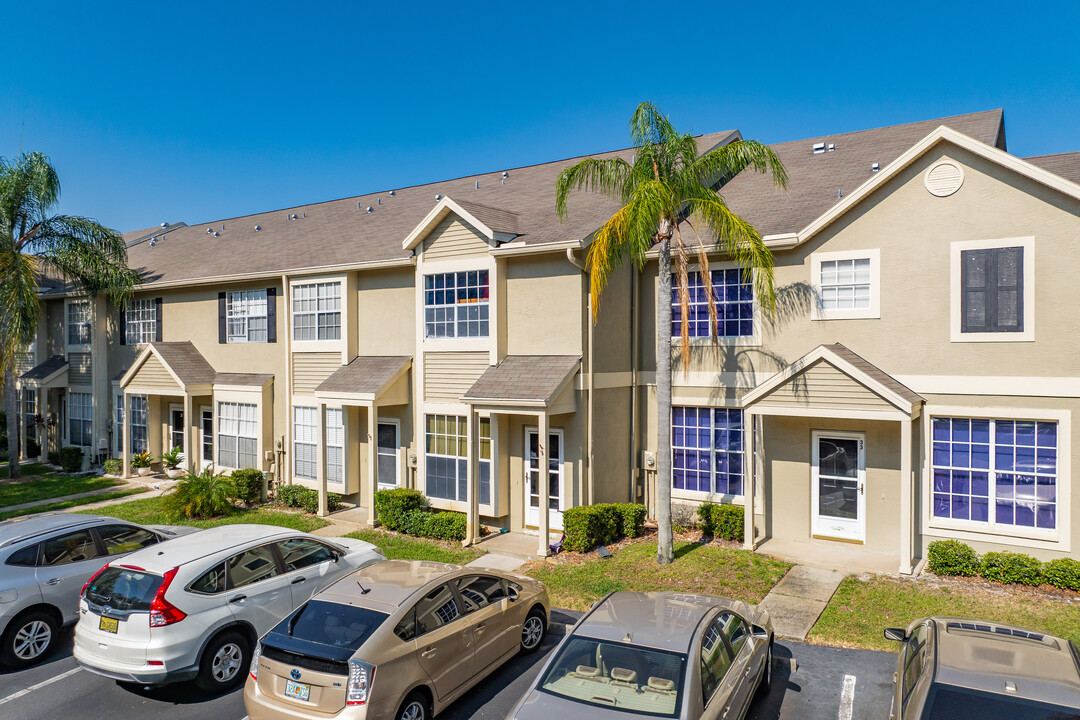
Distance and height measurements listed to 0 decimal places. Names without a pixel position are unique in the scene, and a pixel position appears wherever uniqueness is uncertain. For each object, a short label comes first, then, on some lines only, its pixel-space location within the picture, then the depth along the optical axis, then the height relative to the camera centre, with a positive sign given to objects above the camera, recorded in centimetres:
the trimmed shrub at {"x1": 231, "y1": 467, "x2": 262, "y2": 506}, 1862 -352
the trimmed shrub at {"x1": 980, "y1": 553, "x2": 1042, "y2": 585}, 1123 -357
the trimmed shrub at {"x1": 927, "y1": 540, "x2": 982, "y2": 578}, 1169 -355
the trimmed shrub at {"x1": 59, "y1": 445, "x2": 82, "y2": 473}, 2378 -353
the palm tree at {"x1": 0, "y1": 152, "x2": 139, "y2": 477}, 2109 +326
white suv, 756 -293
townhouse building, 1198 -16
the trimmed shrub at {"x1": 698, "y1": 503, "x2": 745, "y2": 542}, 1395 -343
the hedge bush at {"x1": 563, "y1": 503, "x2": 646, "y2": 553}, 1344 -343
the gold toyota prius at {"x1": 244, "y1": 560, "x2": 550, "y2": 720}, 632 -289
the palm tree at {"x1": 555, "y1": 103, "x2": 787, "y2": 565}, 1201 +259
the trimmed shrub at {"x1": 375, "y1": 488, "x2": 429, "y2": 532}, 1559 -343
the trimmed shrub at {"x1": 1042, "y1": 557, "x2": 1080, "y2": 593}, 1094 -355
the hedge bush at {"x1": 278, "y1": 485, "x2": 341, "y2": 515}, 1784 -375
